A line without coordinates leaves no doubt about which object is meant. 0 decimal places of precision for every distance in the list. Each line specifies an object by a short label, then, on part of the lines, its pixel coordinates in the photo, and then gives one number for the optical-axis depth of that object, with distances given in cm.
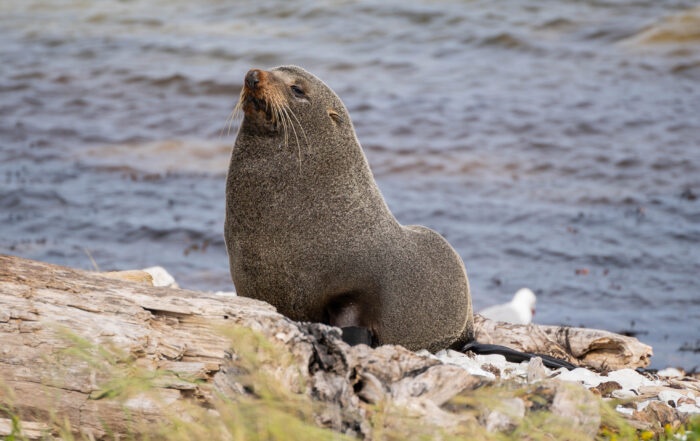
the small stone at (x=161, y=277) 1538
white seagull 1700
